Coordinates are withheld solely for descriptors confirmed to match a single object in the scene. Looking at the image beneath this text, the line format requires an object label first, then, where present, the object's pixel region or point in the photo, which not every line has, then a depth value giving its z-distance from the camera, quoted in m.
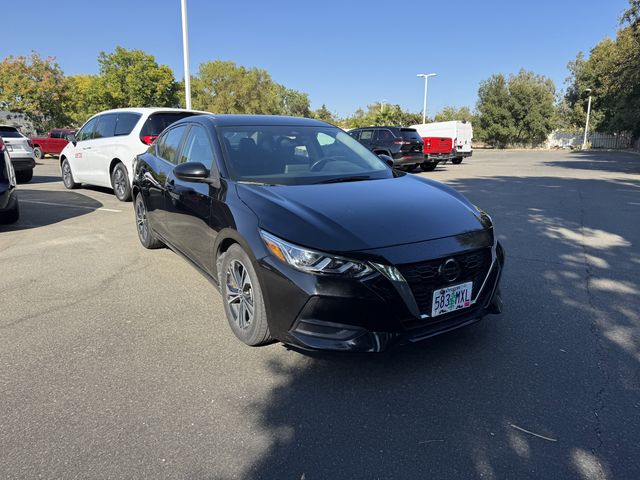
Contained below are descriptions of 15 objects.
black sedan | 2.64
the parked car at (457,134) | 22.05
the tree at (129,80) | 38.61
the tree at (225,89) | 59.22
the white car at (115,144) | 8.26
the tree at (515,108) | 54.69
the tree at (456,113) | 83.81
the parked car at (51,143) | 23.89
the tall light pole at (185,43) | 17.08
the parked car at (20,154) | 12.00
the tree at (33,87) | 36.47
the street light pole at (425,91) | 42.75
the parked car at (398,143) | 16.91
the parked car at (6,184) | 6.57
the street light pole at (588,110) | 51.76
